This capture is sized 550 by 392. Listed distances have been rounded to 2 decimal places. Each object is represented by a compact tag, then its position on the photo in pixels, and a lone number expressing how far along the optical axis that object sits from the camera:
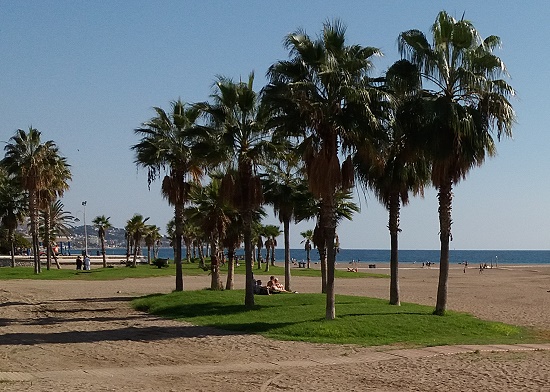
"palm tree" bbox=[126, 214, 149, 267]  79.31
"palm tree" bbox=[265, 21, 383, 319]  21.11
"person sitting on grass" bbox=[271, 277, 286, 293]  33.05
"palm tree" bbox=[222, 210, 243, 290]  34.44
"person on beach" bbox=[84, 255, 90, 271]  63.29
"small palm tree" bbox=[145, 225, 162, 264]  87.29
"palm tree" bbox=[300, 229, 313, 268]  89.82
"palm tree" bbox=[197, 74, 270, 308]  25.27
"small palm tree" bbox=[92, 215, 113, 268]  79.81
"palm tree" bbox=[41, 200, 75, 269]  61.22
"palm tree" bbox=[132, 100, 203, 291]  31.75
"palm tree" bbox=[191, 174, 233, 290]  33.62
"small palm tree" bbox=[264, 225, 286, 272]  74.12
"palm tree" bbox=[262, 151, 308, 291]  34.12
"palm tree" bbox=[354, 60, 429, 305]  22.41
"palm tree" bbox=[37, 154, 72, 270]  54.06
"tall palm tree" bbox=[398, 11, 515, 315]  21.64
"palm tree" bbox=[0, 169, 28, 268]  64.94
